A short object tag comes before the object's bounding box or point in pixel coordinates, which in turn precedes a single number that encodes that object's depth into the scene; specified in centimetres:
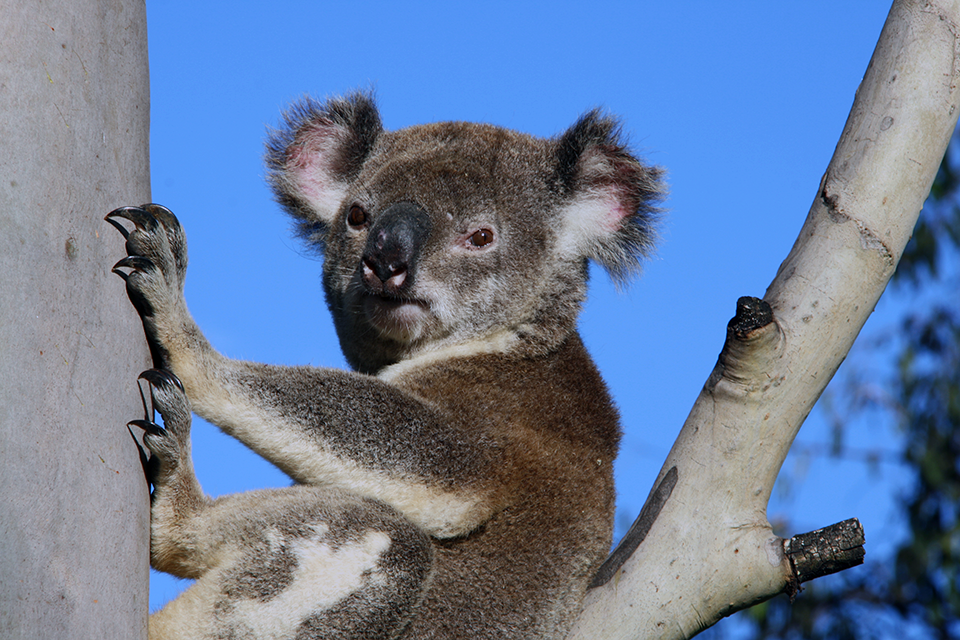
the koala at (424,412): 312
